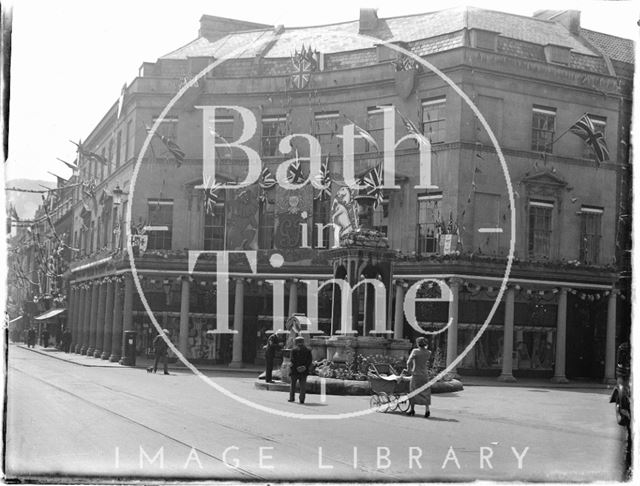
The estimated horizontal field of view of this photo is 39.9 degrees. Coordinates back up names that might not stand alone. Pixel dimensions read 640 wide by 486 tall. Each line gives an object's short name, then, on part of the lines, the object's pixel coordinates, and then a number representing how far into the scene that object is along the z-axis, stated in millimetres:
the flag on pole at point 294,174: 41750
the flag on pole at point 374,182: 39094
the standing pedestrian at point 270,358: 25453
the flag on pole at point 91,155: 39281
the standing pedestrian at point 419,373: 18312
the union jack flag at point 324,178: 40625
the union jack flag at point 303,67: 41875
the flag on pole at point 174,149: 41091
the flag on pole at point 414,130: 37594
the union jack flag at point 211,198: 42022
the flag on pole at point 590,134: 35938
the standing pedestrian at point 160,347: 32559
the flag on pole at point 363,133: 36550
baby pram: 18984
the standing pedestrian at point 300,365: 20266
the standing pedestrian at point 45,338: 63612
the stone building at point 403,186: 37656
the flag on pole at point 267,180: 42097
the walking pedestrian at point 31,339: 63588
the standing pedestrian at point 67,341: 54562
